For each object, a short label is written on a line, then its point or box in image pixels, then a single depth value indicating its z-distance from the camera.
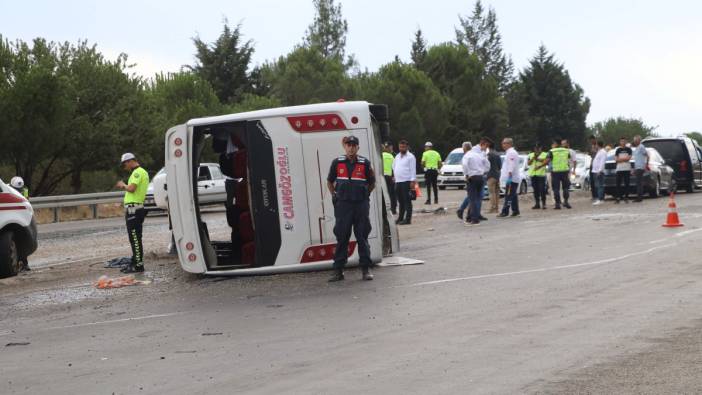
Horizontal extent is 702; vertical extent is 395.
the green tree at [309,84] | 75.38
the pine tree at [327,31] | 94.62
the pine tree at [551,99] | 101.69
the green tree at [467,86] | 86.19
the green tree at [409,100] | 70.50
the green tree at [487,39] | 113.94
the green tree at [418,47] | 92.38
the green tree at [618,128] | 128.12
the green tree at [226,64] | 77.81
